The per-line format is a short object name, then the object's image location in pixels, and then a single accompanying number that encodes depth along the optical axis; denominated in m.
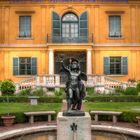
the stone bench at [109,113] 15.75
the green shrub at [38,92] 26.81
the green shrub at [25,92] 27.16
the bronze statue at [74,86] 11.52
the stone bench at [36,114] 15.65
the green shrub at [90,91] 27.64
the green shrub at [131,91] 26.53
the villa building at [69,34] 34.22
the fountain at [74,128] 11.01
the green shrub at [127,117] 15.54
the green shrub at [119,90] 27.64
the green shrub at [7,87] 26.98
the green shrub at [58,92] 26.86
